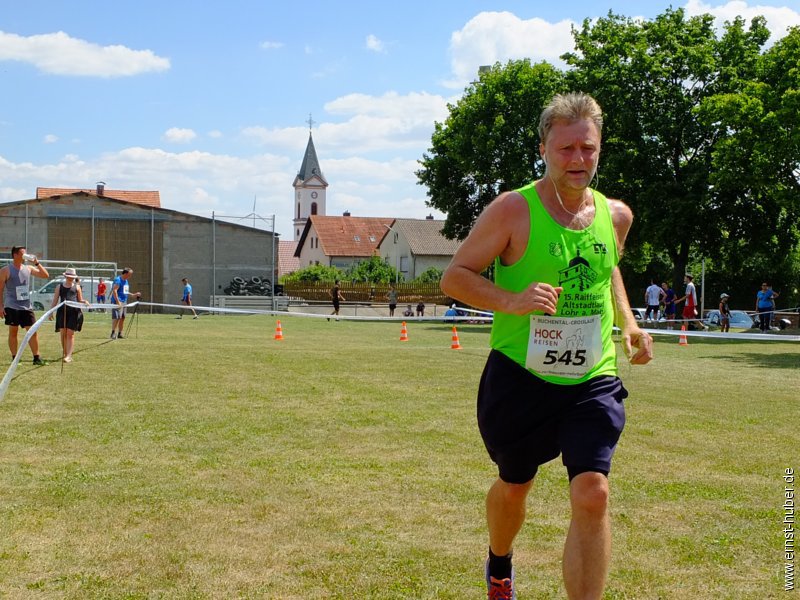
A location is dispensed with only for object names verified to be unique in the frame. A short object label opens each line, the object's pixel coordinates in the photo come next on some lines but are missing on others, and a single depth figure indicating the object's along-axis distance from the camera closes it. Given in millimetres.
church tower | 172625
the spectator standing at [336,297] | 47381
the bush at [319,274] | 72562
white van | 39078
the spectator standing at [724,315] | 35019
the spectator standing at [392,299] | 49734
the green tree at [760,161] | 32875
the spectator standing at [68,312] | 16672
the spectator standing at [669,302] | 38875
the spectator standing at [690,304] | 33806
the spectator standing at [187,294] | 42953
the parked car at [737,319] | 38031
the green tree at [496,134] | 46281
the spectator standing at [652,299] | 33875
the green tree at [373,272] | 72438
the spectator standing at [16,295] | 15742
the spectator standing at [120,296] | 25031
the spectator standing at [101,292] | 35688
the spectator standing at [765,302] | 31750
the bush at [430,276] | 71425
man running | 3881
